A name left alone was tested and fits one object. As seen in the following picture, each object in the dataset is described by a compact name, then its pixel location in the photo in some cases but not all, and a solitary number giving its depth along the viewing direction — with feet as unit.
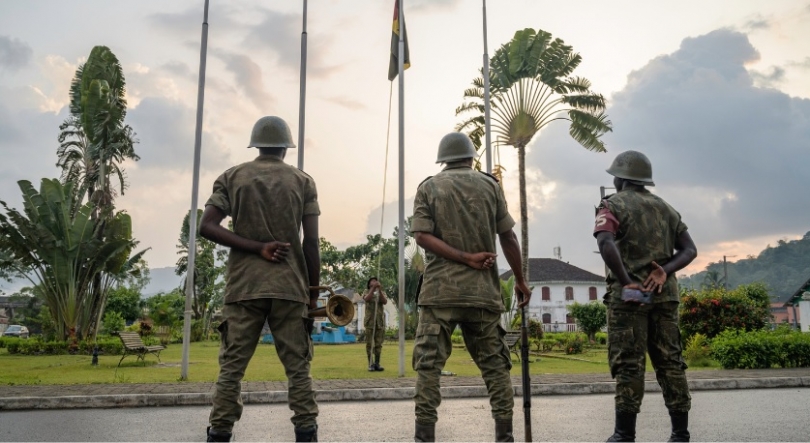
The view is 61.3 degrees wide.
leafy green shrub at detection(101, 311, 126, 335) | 117.29
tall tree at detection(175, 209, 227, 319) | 169.37
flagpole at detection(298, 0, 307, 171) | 33.49
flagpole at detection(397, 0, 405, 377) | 39.78
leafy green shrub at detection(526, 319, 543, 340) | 89.61
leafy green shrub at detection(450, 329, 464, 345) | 116.10
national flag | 46.11
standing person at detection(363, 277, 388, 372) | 45.57
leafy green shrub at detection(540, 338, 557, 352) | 80.63
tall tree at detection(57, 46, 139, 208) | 85.81
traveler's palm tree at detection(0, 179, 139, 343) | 75.97
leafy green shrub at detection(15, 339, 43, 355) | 78.59
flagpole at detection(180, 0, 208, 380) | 38.78
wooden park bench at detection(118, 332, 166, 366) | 50.62
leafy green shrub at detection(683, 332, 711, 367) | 55.83
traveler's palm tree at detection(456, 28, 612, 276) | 84.38
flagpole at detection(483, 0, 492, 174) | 39.60
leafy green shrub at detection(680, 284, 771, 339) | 60.59
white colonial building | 239.71
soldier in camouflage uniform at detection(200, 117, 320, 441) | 14.84
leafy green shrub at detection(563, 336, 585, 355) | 75.26
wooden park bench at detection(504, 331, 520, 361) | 57.57
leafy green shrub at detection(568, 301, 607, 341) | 118.62
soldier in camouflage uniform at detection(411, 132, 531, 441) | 14.62
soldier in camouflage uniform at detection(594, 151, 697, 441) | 16.03
